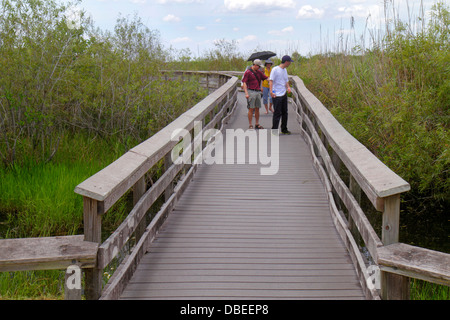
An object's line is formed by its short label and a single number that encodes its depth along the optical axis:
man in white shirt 10.12
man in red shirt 10.86
